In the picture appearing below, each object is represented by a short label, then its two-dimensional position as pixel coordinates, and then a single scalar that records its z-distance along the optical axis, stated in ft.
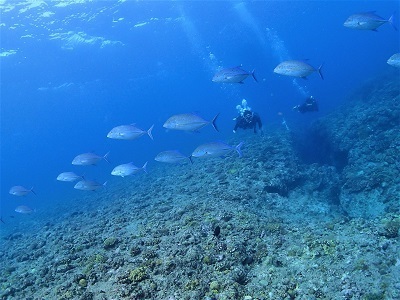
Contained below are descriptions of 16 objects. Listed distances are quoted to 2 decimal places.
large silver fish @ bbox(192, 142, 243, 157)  23.84
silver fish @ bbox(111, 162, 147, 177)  29.66
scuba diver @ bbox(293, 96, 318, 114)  51.98
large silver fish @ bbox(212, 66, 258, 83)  23.84
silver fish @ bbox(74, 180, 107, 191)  33.99
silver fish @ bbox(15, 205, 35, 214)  40.40
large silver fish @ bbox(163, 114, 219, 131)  23.49
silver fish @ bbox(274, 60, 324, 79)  22.86
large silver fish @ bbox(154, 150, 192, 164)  27.68
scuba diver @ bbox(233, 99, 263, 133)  42.70
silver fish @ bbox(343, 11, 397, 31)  22.63
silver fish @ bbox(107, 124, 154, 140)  26.66
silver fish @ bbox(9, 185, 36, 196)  38.68
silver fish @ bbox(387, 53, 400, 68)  24.57
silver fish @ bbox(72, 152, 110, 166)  33.13
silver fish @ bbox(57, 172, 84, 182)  36.91
